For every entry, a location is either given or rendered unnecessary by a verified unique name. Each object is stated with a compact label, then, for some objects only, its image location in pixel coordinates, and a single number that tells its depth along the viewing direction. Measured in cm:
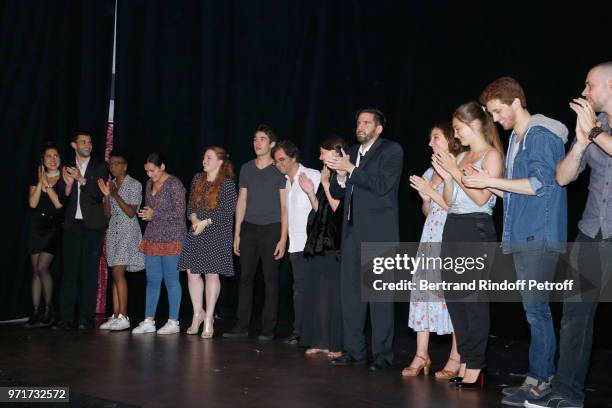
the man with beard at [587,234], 327
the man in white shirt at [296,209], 570
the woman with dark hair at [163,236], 614
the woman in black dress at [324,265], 516
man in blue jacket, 358
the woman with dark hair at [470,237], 400
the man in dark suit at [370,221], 464
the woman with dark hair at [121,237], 634
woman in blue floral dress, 439
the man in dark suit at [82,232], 641
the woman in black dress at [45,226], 648
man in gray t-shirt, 601
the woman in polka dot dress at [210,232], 594
